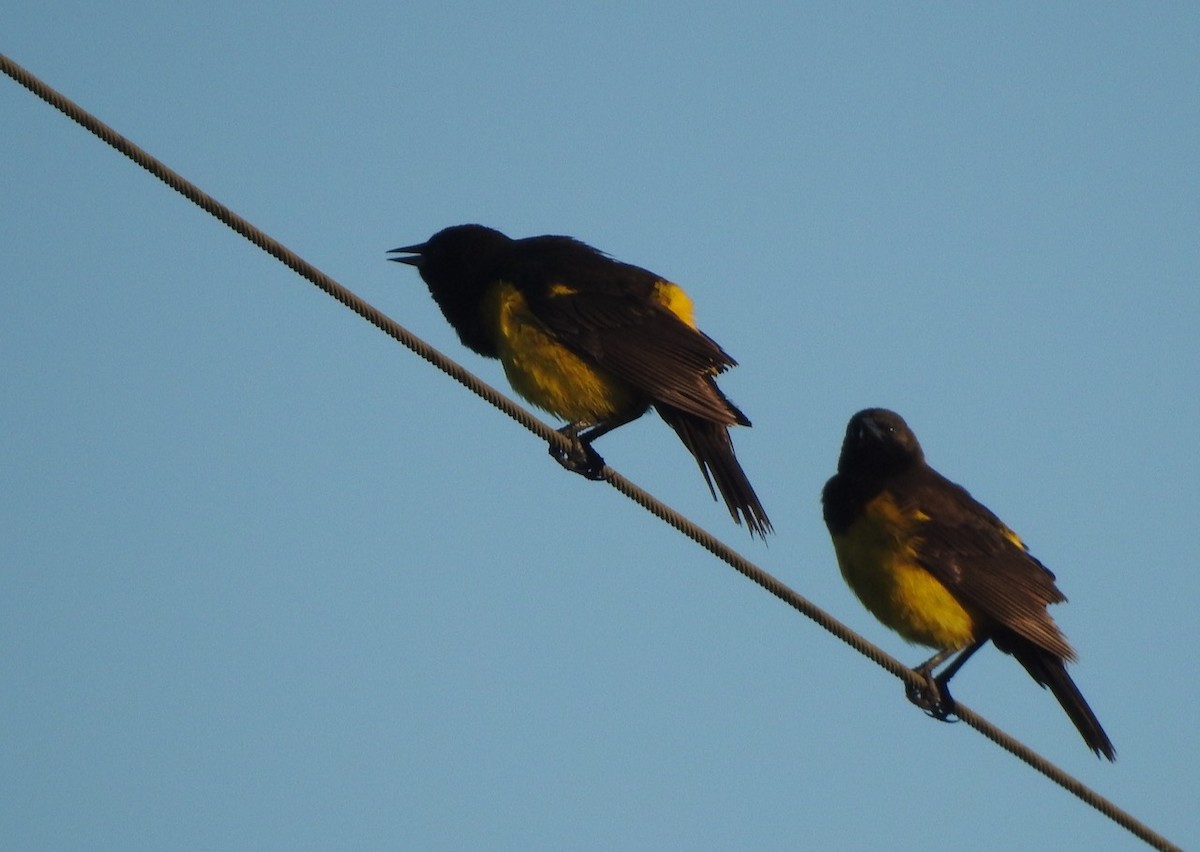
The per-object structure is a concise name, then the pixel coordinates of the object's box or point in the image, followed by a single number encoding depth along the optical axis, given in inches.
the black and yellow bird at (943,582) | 576.1
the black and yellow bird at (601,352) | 552.4
